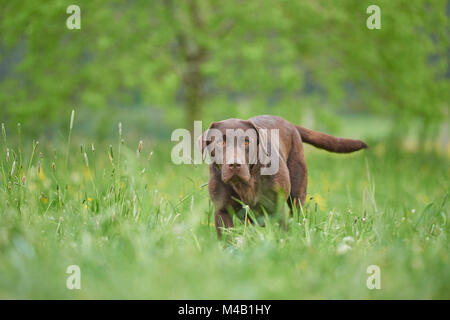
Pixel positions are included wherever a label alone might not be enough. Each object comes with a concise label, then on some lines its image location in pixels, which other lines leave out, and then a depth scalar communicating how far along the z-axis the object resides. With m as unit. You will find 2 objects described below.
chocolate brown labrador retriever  6.68
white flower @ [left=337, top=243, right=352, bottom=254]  5.81
